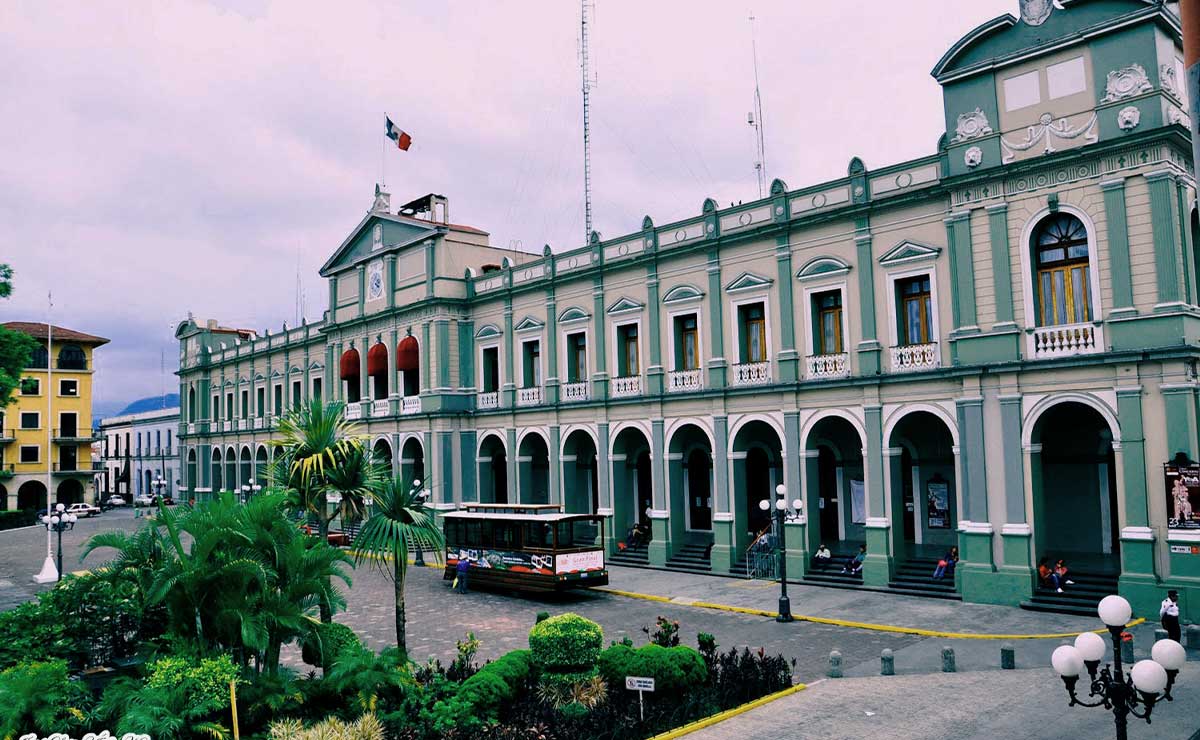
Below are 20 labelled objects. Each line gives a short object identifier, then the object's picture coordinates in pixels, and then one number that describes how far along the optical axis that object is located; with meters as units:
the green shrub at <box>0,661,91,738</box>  10.31
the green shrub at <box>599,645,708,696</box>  13.59
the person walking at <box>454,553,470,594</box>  26.77
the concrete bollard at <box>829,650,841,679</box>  15.73
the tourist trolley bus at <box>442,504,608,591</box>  24.95
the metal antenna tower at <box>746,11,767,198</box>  31.35
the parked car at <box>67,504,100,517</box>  64.38
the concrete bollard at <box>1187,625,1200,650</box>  16.22
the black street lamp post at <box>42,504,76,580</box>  28.13
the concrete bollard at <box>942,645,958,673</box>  15.69
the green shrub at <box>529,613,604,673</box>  13.50
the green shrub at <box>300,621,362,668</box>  12.60
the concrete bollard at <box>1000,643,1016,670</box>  15.77
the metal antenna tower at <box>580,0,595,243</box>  36.72
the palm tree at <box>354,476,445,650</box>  14.41
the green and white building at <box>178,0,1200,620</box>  19.61
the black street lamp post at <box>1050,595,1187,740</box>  8.20
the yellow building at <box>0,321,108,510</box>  66.19
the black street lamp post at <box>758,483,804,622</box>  20.95
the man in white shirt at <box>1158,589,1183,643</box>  16.37
